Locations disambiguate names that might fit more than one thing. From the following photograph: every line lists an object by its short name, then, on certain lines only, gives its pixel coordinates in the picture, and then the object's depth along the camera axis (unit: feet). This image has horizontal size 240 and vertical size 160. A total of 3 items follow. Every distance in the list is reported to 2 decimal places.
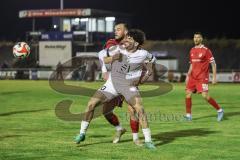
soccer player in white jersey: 48.60
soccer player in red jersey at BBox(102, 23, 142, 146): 49.46
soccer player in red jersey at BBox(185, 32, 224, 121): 77.10
